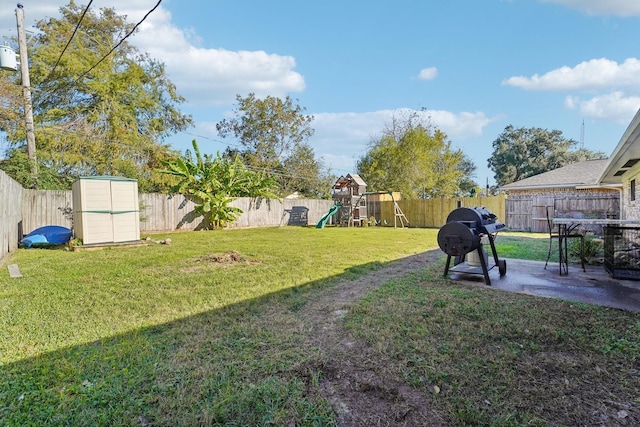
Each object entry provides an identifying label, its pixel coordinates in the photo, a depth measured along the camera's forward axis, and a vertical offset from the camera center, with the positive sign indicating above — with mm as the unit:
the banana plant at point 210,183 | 13934 +1268
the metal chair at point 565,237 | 5266 -698
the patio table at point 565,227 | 4574 -456
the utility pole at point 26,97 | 10203 +4034
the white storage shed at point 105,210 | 8266 +93
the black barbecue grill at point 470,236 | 4645 -473
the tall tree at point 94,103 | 13359 +5389
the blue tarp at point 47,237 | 8492 -621
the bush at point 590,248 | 6441 -970
